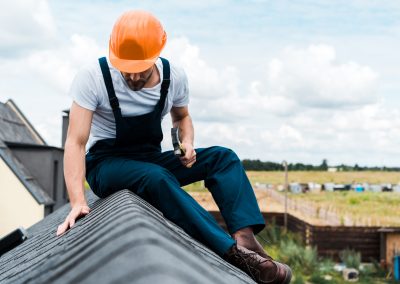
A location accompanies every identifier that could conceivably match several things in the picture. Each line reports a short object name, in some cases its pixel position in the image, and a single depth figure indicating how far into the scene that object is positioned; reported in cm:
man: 257
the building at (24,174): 1518
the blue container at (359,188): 5864
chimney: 2052
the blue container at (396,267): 2206
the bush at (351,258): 2284
